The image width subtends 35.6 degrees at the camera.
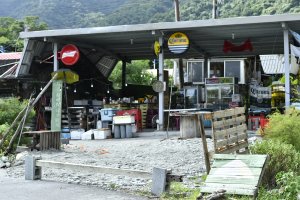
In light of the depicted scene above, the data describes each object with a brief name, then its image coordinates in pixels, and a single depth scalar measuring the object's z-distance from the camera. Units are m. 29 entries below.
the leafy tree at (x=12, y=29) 40.84
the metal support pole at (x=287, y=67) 15.59
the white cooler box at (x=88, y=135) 18.20
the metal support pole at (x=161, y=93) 17.70
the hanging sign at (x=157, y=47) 17.70
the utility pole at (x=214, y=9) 29.65
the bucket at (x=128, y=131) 18.01
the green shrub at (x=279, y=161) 7.38
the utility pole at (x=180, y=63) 26.12
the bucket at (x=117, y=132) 18.02
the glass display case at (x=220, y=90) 20.86
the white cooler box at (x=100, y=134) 18.02
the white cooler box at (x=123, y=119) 17.84
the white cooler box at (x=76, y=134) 18.61
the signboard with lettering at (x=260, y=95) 22.00
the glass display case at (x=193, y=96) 21.61
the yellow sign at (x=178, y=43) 17.01
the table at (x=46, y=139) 12.91
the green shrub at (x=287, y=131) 8.65
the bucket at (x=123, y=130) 18.00
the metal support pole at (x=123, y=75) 25.78
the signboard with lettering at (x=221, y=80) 20.81
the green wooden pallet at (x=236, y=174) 6.53
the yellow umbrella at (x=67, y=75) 18.19
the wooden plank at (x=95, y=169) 7.52
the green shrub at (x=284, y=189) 5.94
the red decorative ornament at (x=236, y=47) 18.72
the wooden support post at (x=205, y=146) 7.61
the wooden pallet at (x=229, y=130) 7.77
